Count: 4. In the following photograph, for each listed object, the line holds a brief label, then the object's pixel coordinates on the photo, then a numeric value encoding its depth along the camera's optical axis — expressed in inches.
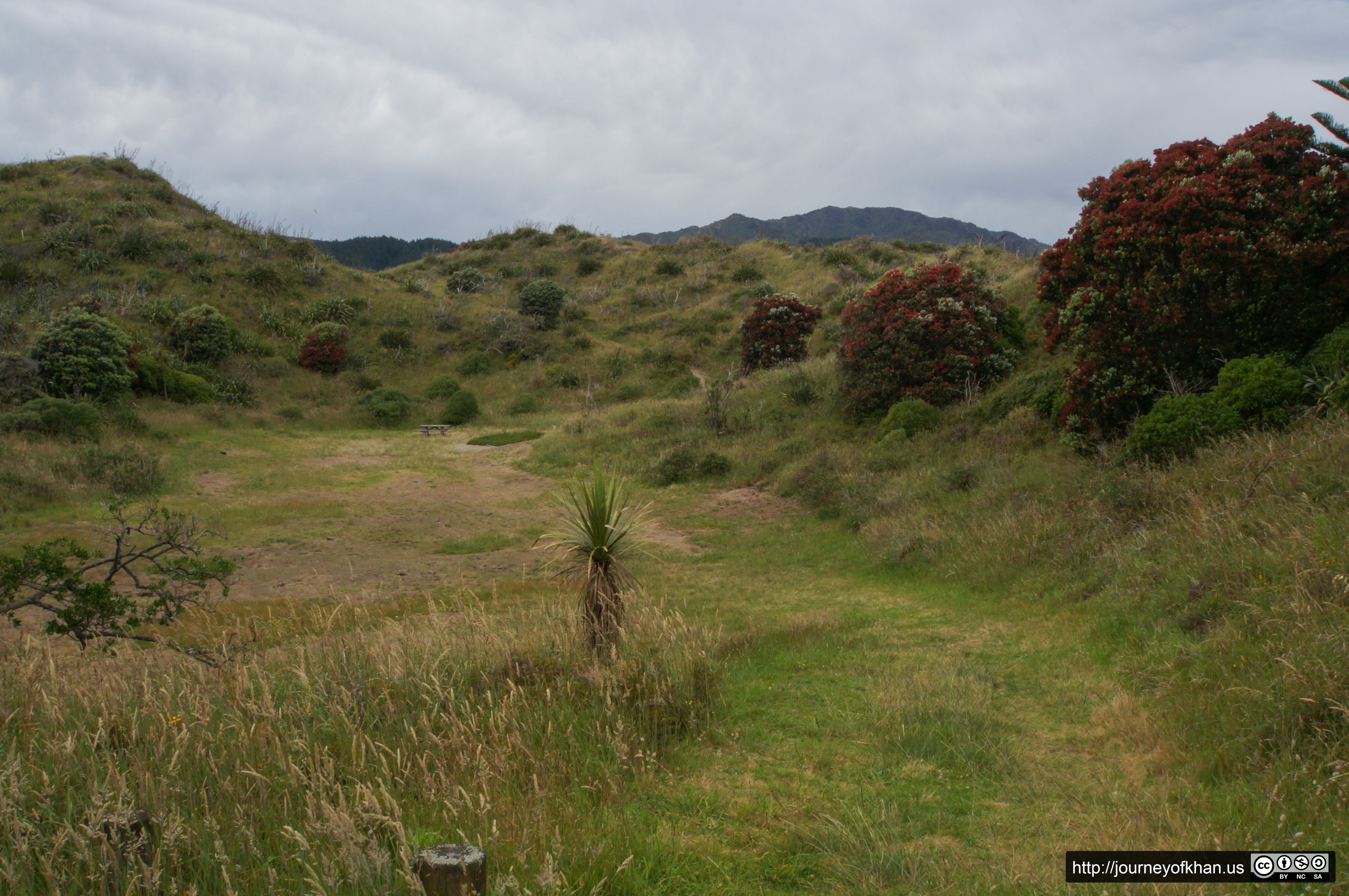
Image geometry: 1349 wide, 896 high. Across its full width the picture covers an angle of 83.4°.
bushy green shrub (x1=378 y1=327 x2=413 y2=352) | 1496.1
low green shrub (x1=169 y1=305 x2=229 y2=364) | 1237.7
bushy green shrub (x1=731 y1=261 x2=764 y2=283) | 1792.6
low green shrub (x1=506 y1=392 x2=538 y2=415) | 1273.4
